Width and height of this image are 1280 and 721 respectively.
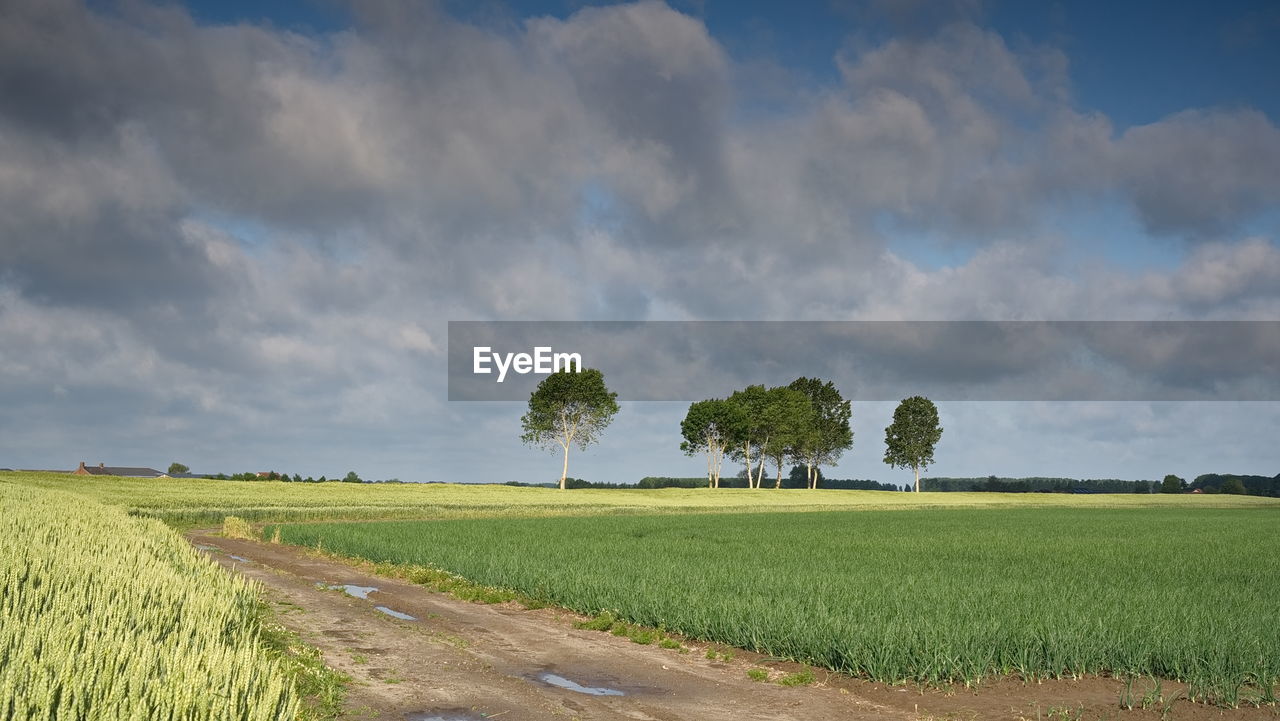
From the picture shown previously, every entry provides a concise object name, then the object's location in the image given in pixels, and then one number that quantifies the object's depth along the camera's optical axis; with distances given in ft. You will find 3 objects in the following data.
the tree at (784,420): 402.93
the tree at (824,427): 430.61
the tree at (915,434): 435.94
